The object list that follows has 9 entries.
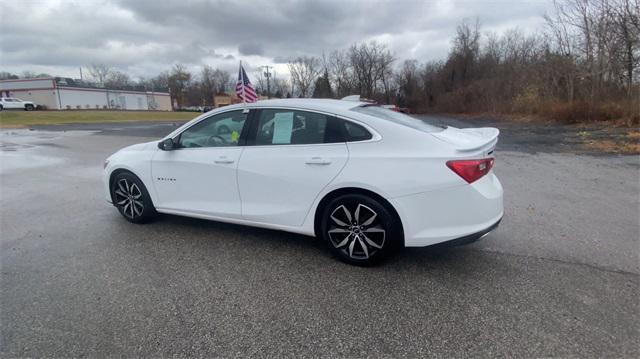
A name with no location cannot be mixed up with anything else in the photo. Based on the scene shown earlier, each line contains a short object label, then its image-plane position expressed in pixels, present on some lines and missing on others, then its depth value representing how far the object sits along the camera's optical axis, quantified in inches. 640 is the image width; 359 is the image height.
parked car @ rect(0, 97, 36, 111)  1741.4
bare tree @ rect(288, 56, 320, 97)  3311.3
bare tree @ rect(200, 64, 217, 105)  3654.0
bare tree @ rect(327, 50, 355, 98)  2878.9
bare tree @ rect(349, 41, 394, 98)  2736.2
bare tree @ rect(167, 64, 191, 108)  3742.6
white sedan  113.1
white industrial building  2228.1
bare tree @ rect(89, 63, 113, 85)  3818.9
